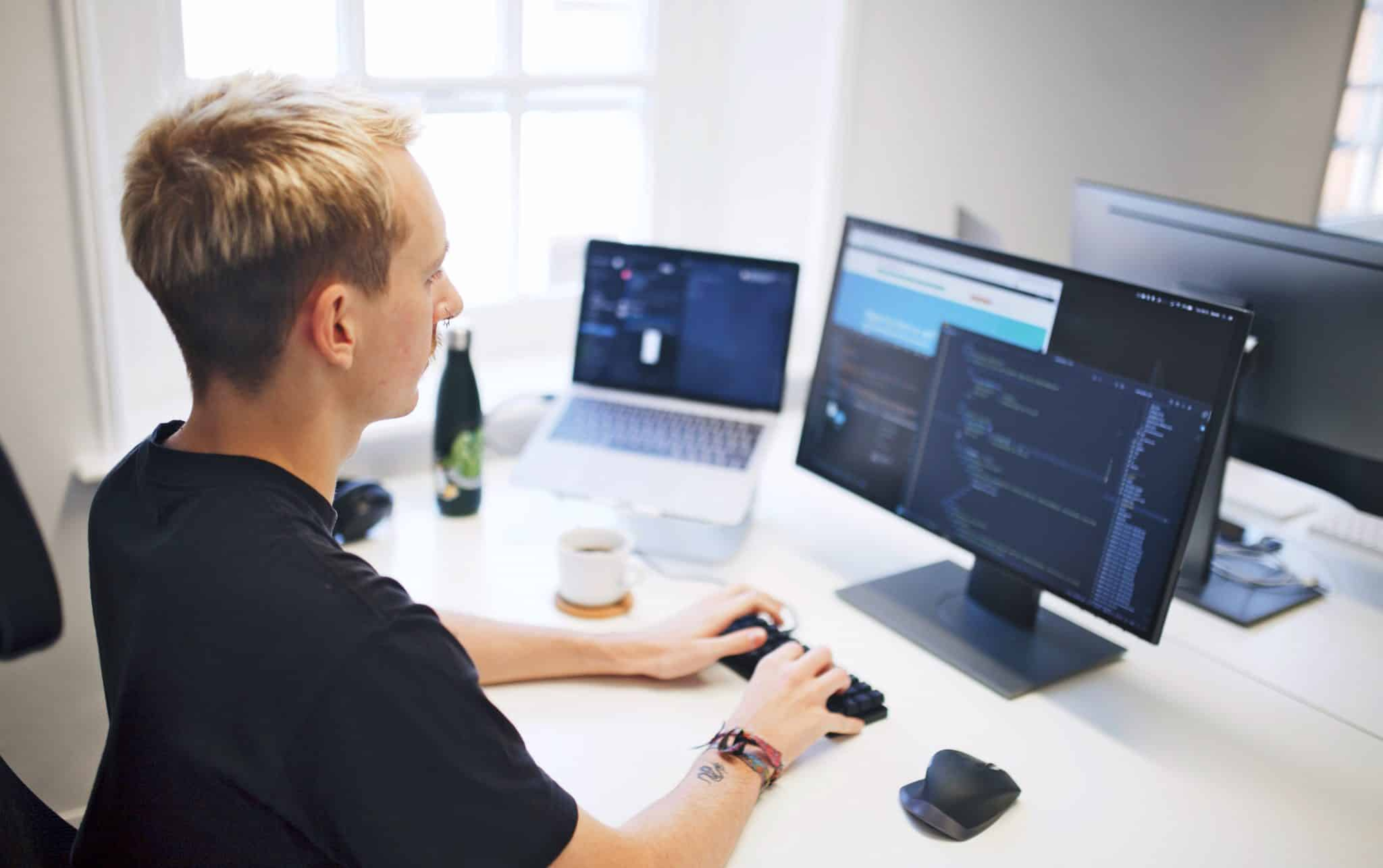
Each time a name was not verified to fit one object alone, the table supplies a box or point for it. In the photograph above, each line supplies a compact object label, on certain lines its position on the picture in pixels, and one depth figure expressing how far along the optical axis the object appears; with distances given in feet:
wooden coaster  5.01
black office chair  2.00
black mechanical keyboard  4.35
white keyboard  6.16
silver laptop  5.74
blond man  2.78
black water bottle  5.78
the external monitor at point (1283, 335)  5.25
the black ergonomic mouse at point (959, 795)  3.76
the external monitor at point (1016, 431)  4.21
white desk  3.81
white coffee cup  5.00
